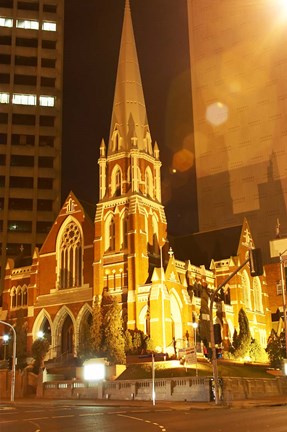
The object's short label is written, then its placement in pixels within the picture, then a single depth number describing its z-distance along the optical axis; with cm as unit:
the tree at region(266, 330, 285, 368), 5799
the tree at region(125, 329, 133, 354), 5775
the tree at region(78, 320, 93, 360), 5847
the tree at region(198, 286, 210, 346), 6353
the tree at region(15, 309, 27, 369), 6444
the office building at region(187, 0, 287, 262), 9131
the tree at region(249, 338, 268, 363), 6494
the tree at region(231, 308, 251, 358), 6377
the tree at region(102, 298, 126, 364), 5584
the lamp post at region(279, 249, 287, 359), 4583
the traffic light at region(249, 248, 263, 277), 2519
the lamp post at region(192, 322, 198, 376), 4686
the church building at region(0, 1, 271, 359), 6147
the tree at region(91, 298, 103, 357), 5754
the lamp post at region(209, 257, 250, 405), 3108
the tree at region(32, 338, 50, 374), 6264
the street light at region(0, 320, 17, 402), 4209
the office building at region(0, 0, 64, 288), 10012
